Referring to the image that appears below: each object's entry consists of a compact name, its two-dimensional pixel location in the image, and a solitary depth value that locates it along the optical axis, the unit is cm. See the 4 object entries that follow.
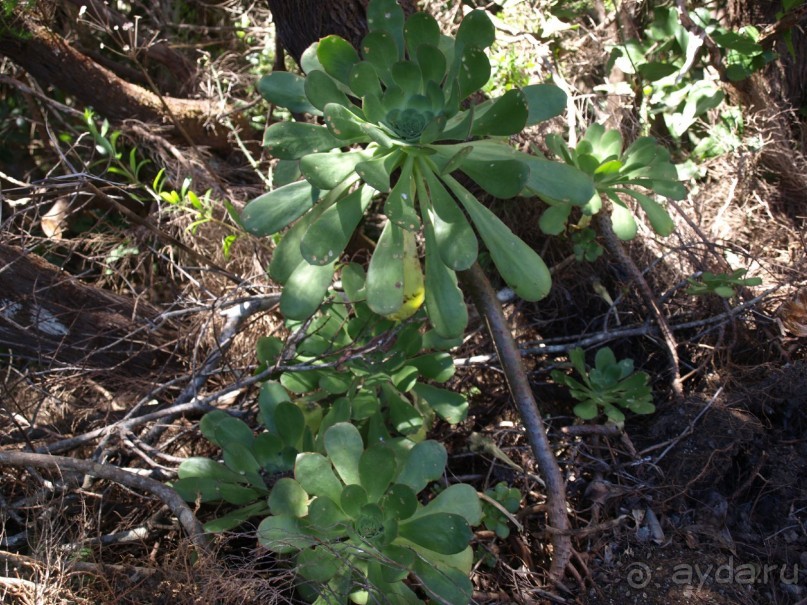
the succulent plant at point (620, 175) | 187
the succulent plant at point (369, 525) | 147
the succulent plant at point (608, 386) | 194
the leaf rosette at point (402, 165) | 153
